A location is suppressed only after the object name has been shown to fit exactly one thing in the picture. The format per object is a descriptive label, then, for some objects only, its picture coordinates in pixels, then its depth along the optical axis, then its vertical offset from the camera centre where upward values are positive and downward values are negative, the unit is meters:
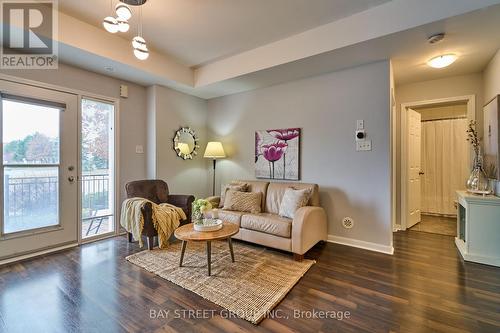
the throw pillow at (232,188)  3.74 -0.34
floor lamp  4.32 +0.30
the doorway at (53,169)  2.75 -0.01
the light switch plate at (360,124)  3.16 +0.57
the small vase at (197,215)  2.57 -0.52
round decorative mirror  4.34 +0.46
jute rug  1.91 -1.08
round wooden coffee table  2.23 -0.67
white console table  2.59 -0.72
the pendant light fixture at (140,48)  2.20 +1.14
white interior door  4.06 +0.00
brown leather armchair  3.44 -0.41
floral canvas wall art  3.72 +0.22
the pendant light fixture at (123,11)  1.86 +1.25
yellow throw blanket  2.97 -0.68
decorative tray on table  2.45 -0.61
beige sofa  2.70 -0.71
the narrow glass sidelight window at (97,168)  3.43 +0.00
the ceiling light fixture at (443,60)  2.91 +1.34
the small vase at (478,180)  2.98 -0.18
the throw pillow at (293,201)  3.01 -0.45
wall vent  3.26 -0.78
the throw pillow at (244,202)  3.42 -0.52
